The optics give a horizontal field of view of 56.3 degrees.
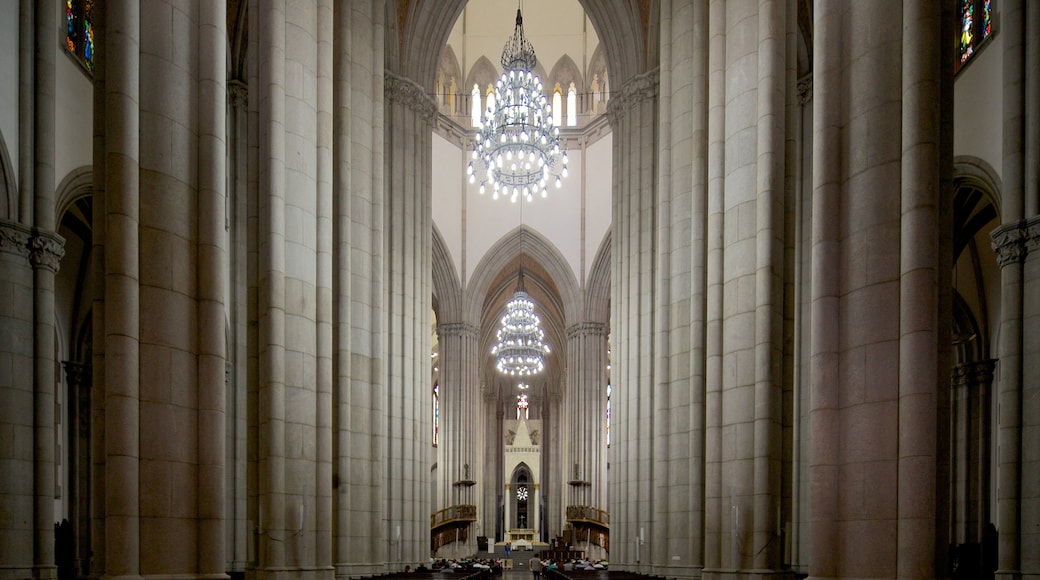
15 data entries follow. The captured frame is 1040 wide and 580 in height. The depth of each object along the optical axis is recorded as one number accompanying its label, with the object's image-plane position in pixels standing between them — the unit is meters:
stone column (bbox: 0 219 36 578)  15.32
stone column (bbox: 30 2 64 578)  15.77
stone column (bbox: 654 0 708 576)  19.11
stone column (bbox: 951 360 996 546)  24.75
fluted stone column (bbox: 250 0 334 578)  14.95
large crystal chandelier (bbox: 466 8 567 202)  29.66
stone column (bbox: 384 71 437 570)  26.20
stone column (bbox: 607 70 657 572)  26.25
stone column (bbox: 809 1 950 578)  8.16
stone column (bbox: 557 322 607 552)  45.66
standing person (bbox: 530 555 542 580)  46.41
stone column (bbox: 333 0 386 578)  19.27
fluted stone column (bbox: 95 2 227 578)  8.60
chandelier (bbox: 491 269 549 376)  43.38
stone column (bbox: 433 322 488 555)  45.75
